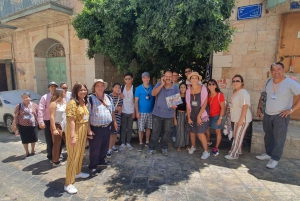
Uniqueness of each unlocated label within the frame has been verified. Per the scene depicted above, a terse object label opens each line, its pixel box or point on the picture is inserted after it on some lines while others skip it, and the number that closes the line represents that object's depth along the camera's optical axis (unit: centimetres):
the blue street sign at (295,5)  437
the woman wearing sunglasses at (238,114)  370
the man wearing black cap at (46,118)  380
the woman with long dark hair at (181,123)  421
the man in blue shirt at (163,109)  386
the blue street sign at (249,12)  485
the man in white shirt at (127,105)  418
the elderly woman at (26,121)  407
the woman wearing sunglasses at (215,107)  394
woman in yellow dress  277
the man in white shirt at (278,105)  340
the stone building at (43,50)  772
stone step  396
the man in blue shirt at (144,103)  414
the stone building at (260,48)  463
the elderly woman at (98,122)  316
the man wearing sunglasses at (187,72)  445
